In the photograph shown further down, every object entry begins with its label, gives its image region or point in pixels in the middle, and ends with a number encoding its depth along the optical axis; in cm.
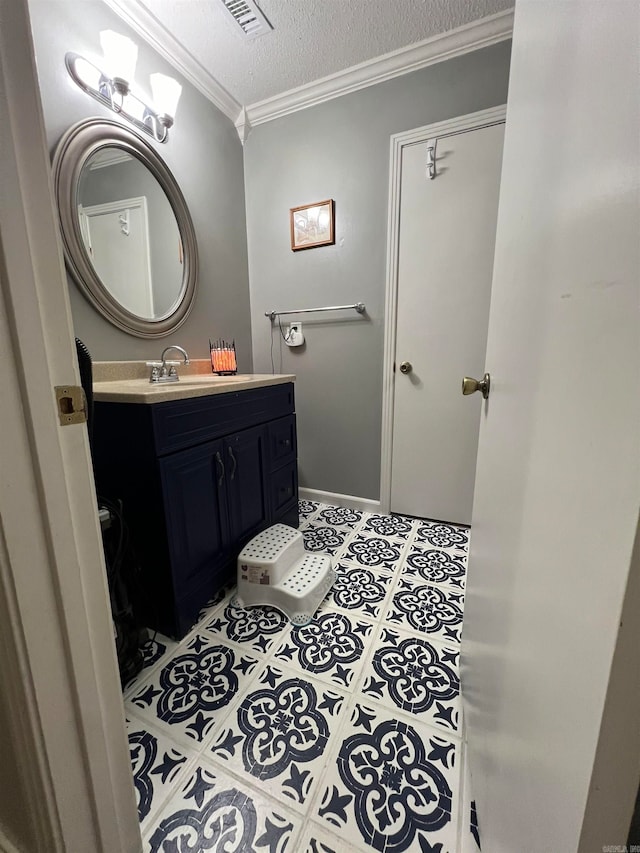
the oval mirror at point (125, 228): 121
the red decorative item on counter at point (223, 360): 180
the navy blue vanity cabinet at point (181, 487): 104
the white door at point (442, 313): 155
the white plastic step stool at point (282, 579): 123
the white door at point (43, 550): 38
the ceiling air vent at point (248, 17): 129
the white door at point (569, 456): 23
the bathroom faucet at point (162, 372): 142
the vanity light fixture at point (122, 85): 119
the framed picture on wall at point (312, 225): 183
